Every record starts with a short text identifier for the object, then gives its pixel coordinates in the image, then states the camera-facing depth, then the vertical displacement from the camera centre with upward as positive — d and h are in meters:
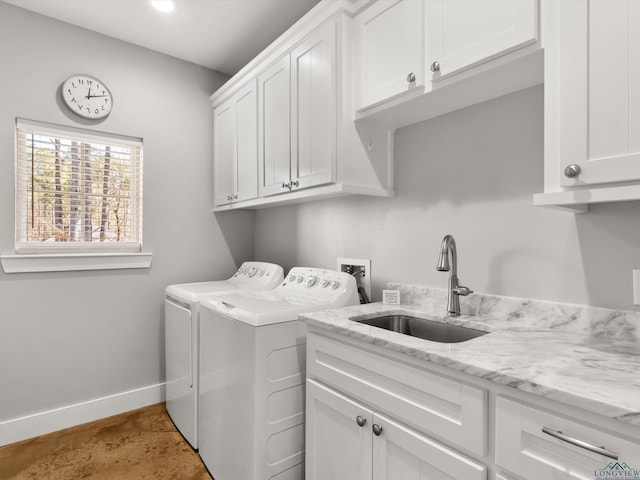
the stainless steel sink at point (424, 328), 1.45 -0.39
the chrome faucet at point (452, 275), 1.49 -0.15
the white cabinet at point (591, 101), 0.91 +0.38
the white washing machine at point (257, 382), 1.55 -0.67
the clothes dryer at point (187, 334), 2.07 -0.60
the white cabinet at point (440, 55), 1.16 +0.69
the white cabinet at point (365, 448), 1.01 -0.70
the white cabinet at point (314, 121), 1.74 +0.65
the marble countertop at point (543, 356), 0.74 -0.33
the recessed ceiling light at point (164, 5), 2.12 +1.42
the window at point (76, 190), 2.26 +0.33
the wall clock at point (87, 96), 2.36 +0.98
